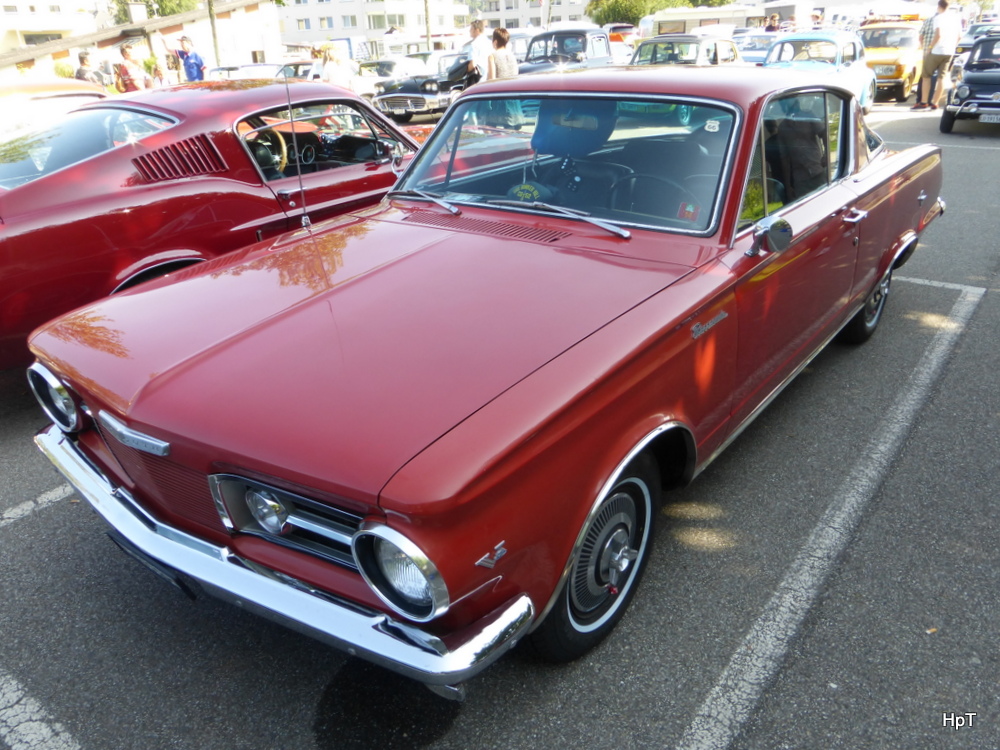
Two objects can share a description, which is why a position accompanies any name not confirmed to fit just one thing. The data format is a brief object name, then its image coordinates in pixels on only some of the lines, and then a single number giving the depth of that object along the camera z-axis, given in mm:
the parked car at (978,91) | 11430
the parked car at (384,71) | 18672
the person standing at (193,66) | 13279
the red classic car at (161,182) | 3719
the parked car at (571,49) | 15398
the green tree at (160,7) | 56219
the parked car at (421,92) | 16797
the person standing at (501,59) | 10828
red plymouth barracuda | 1778
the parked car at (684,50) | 15852
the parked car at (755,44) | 19684
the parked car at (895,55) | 15867
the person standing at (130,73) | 10898
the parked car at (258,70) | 18273
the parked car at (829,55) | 12984
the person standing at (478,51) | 11672
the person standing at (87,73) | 13078
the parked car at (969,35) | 20356
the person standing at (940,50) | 13359
